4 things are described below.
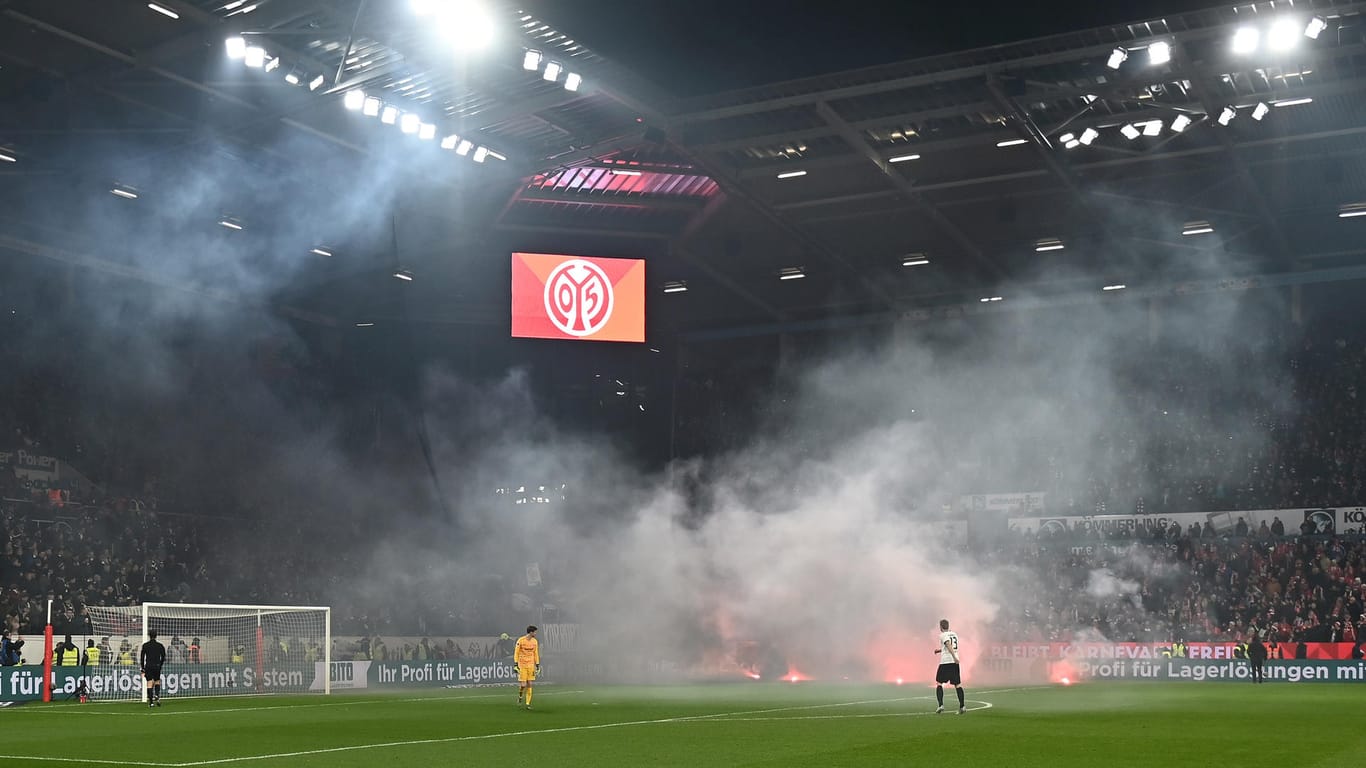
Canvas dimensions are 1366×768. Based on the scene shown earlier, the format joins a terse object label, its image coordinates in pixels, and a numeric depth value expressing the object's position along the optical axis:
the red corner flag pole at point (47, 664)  29.20
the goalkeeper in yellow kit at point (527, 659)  25.84
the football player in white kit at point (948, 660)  21.95
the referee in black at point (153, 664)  27.31
